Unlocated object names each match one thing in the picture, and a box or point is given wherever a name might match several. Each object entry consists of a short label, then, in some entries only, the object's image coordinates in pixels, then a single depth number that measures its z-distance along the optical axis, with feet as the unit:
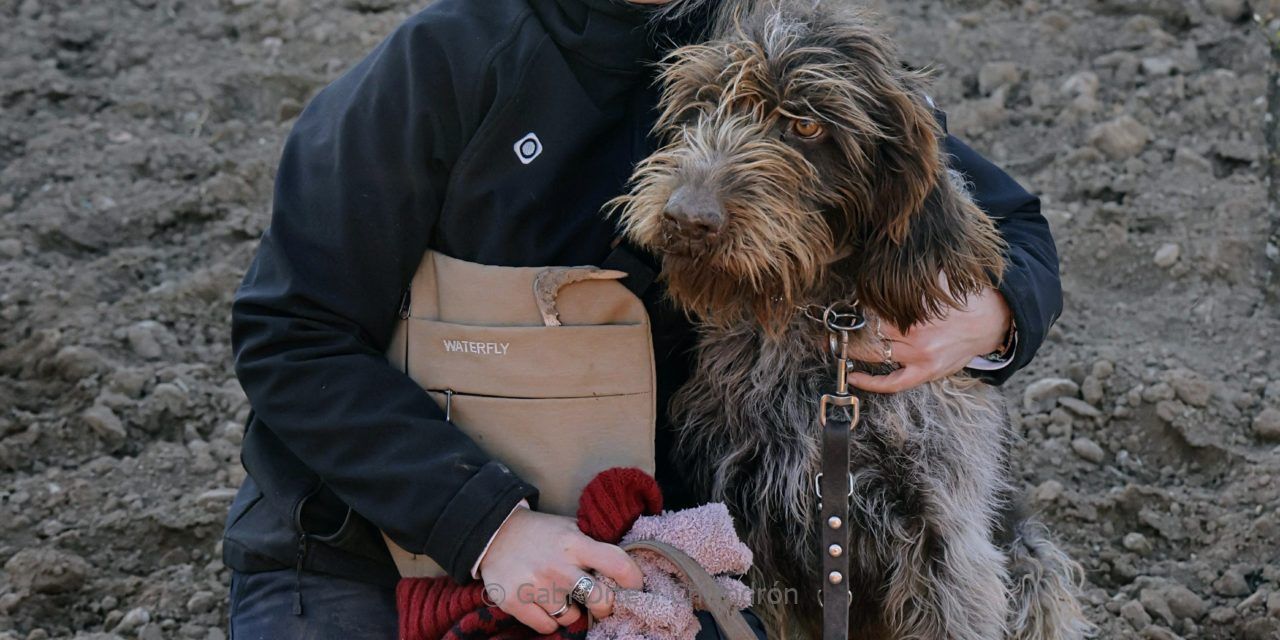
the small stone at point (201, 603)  11.18
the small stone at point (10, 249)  14.37
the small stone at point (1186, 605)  11.30
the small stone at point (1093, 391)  13.26
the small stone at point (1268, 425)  12.61
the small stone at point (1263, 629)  10.86
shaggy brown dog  7.85
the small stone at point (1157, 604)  11.25
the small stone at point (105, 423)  12.57
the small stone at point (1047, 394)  13.39
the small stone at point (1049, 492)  12.37
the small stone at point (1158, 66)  16.80
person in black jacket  8.09
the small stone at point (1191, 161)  15.49
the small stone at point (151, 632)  10.87
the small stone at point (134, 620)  10.97
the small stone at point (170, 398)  12.98
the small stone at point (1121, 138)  15.84
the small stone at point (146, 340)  13.66
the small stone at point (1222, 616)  11.14
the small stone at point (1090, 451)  12.85
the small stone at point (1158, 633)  10.96
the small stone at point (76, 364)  13.12
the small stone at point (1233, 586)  11.42
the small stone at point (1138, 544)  12.00
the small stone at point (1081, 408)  13.14
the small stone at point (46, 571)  11.02
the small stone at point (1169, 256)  14.55
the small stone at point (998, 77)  17.07
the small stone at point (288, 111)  16.98
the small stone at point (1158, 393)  12.94
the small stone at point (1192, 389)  12.87
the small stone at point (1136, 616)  11.19
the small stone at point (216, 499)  12.03
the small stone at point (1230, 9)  17.53
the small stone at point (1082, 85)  16.65
